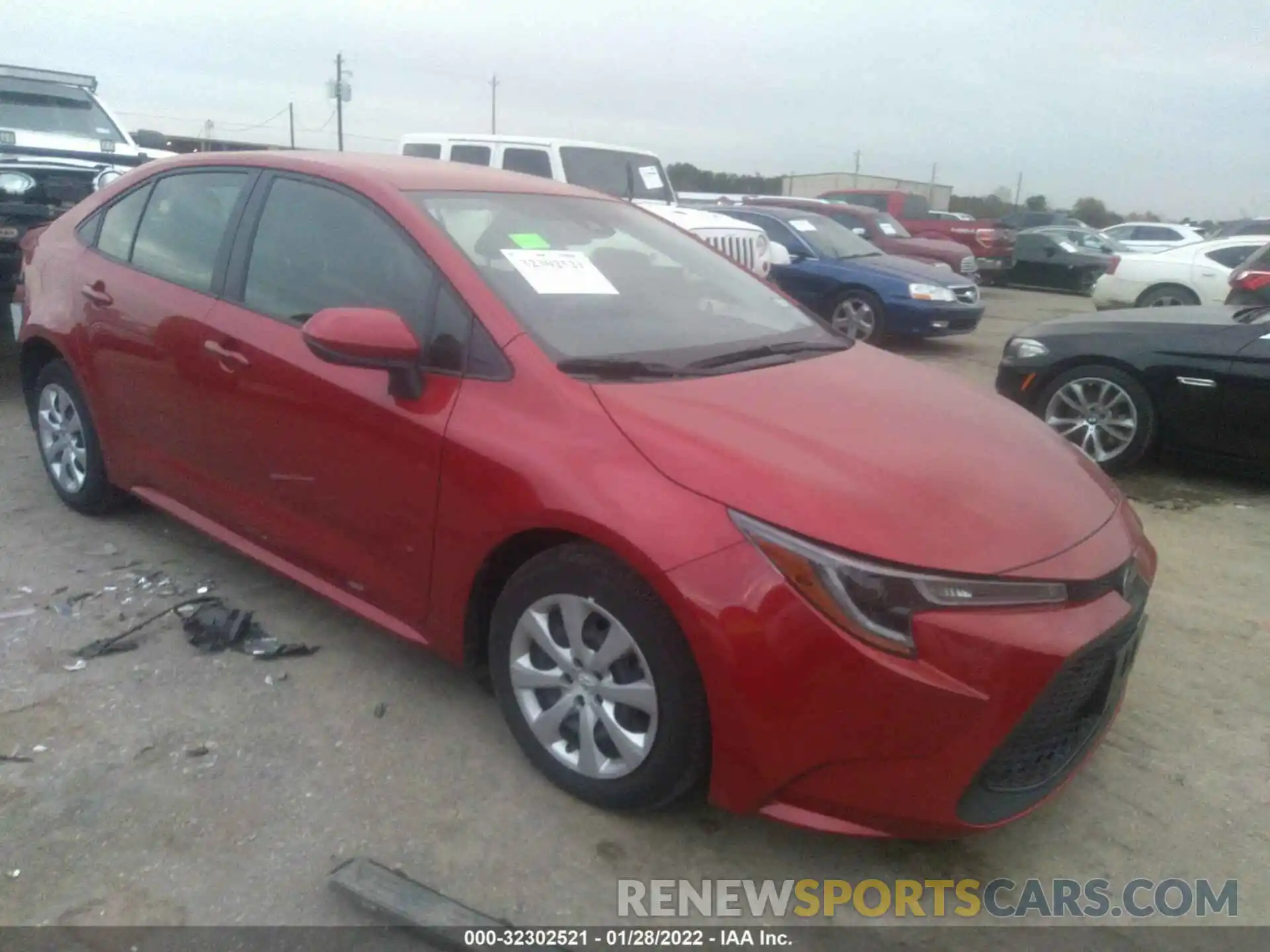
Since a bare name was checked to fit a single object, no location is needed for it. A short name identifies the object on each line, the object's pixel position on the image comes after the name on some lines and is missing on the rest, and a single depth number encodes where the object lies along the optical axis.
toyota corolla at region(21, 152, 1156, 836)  2.33
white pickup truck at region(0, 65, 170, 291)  6.45
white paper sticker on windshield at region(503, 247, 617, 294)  3.14
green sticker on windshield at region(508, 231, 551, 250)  3.29
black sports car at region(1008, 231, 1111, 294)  19.86
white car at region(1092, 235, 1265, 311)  12.31
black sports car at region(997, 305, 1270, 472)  5.57
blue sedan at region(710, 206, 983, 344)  10.91
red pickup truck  19.50
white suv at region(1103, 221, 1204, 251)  25.56
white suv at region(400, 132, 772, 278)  10.22
